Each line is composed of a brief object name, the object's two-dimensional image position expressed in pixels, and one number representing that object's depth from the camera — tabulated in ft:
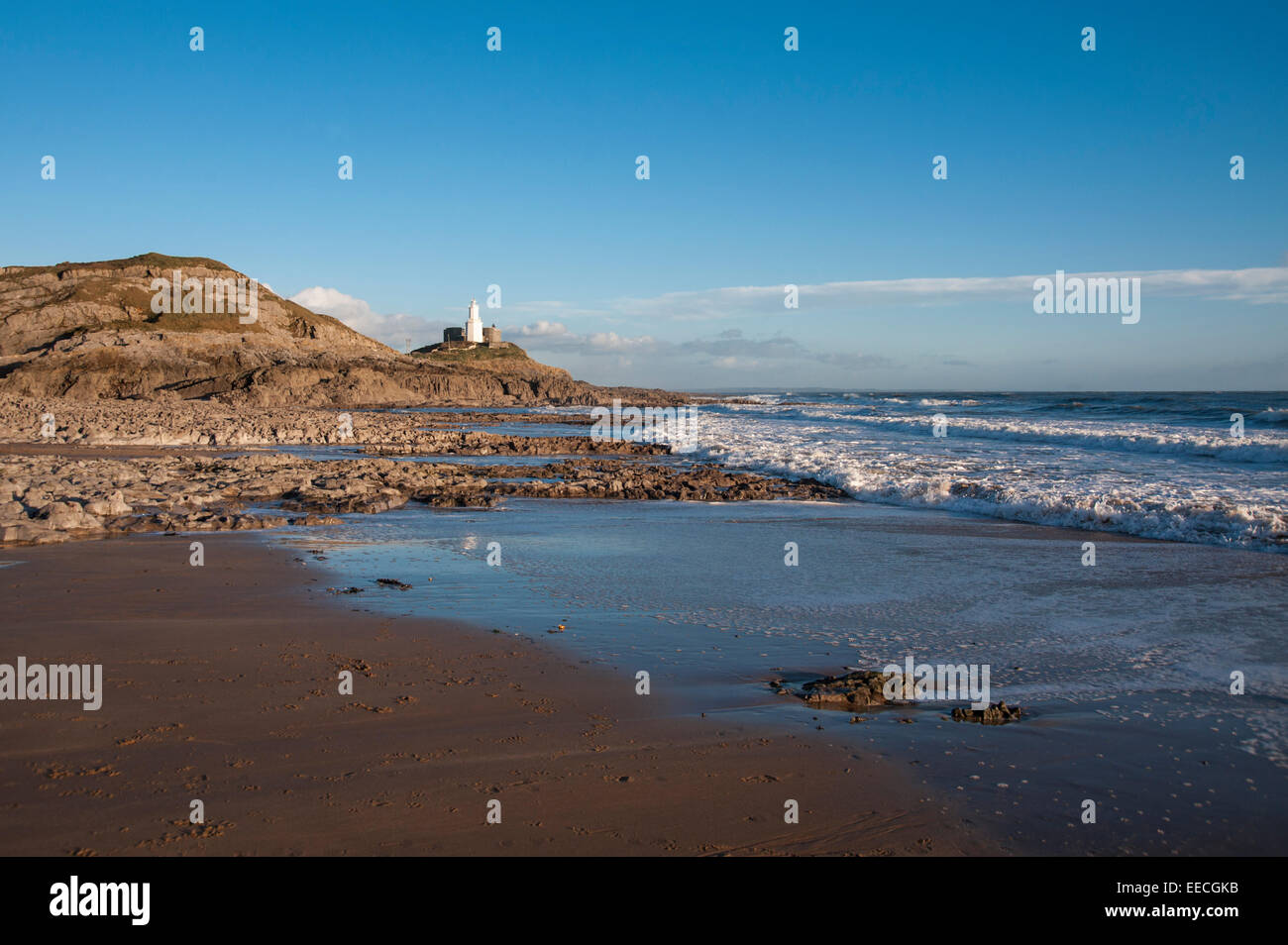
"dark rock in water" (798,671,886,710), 16.16
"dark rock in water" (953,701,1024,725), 15.30
